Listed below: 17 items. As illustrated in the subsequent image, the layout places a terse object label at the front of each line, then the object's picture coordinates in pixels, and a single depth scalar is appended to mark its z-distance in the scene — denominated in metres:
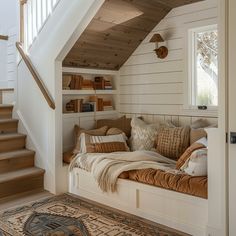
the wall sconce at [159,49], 3.95
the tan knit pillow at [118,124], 4.37
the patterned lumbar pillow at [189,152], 2.84
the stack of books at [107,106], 4.62
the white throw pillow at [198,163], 2.59
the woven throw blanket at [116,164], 3.07
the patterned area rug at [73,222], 2.69
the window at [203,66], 3.75
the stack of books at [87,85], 4.34
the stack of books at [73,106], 4.24
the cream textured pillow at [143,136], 3.84
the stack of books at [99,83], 4.51
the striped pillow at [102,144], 3.64
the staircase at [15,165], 3.59
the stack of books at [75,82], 4.22
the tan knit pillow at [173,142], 3.56
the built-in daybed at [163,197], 2.57
